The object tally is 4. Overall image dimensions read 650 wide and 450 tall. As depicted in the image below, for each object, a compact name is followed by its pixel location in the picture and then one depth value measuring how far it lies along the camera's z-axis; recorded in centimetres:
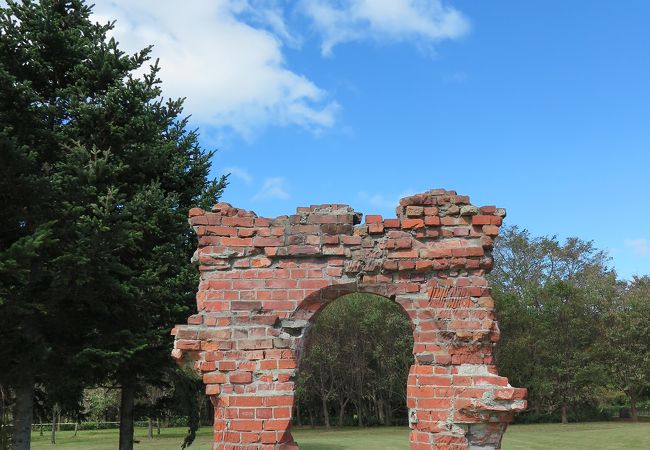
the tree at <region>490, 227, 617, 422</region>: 3447
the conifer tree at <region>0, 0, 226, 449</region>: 1101
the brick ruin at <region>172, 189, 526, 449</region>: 546
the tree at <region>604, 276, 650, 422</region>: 3453
